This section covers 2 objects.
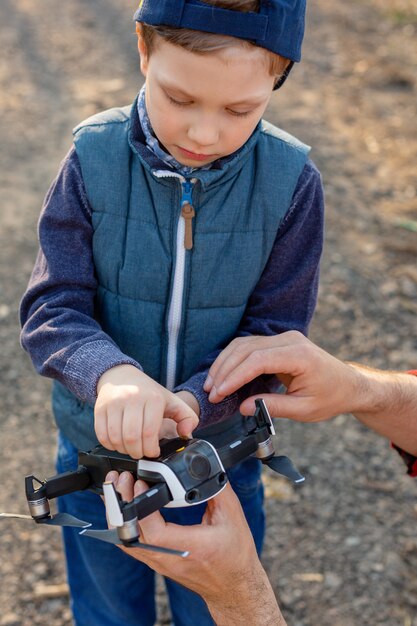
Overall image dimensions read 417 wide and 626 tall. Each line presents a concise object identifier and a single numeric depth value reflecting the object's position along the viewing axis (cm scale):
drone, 142
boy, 151
